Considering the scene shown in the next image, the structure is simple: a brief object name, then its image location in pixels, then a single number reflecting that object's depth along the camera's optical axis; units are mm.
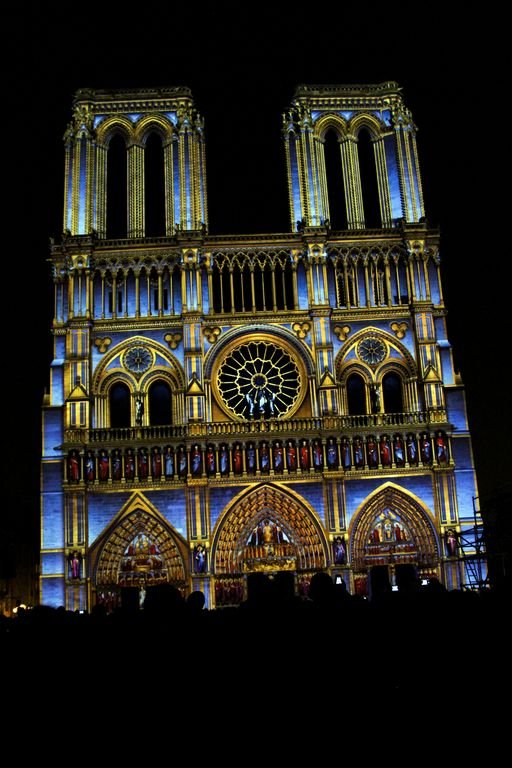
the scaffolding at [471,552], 36531
